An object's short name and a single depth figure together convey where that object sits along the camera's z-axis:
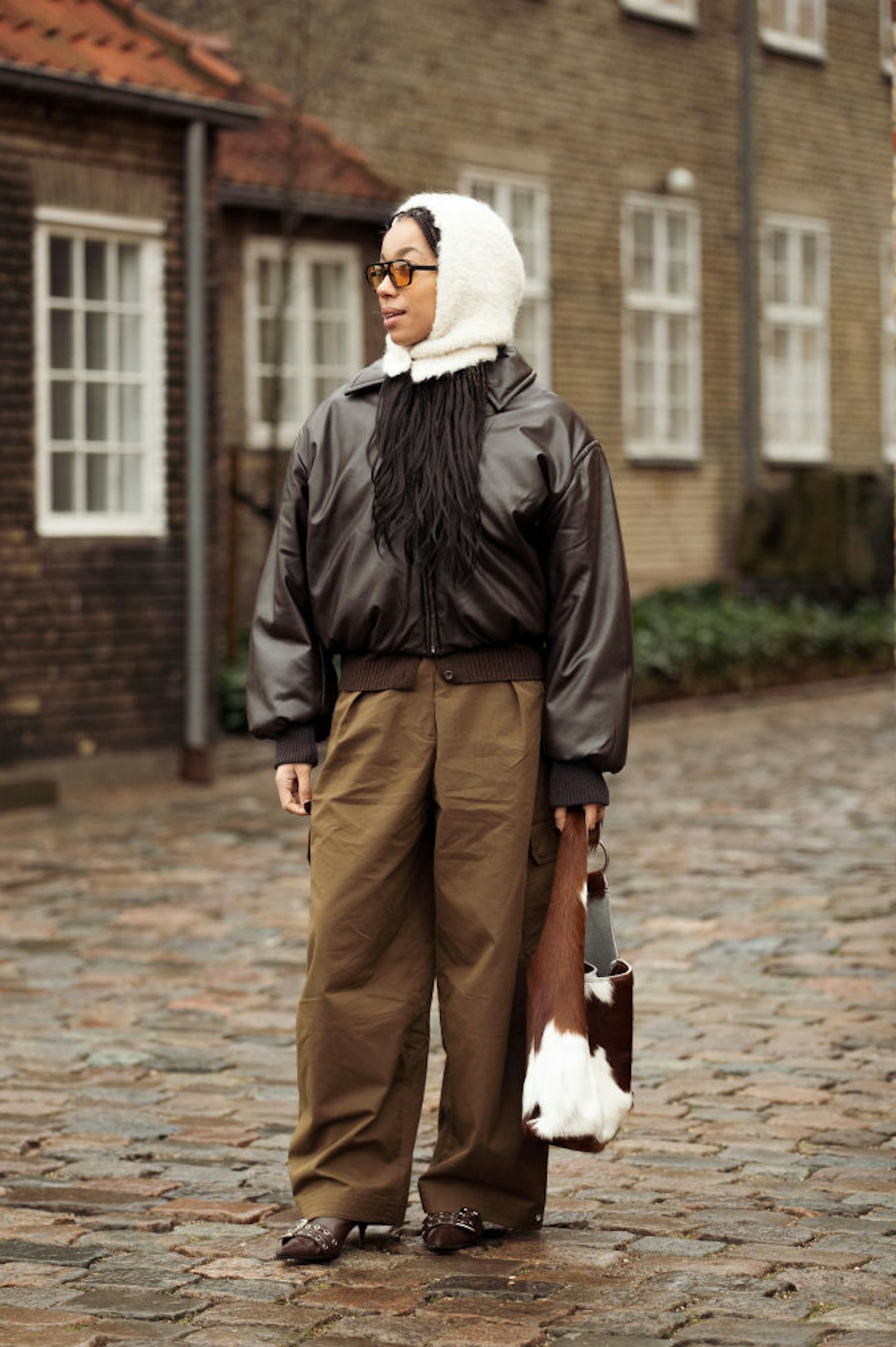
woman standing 6.03
